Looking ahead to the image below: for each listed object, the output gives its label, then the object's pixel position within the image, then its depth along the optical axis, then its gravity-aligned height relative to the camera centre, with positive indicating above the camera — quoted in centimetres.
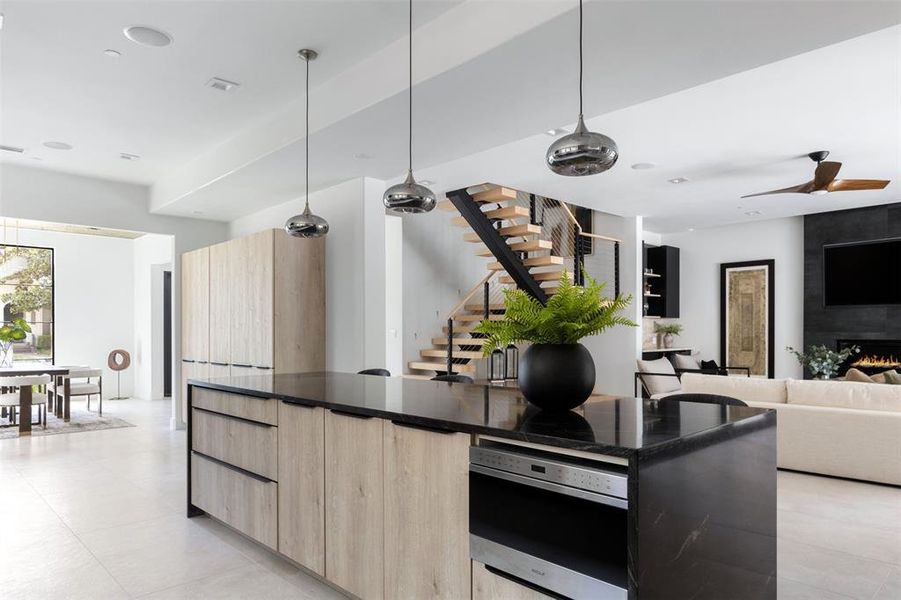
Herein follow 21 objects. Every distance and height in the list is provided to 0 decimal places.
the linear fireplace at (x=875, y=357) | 814 -71
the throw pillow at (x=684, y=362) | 932 -89
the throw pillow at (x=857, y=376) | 509 -61
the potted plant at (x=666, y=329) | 1030 -42
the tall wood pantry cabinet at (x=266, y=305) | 577 +0
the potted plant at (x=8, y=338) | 791 -45
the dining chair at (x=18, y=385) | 669 -90
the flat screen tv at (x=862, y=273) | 819 +45
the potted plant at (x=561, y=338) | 229 -13
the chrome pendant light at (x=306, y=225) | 412 +55
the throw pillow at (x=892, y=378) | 491 -59
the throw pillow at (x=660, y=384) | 693 -92
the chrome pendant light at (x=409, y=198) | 330 +59
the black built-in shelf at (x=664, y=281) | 1026 +42
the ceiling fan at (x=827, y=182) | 562 +120
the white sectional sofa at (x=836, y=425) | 443 -92
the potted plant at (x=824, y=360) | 766 -74
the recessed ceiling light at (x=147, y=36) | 352 +161
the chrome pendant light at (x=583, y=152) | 237 +61
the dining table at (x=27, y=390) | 692 -100
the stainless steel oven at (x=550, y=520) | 166 -65
